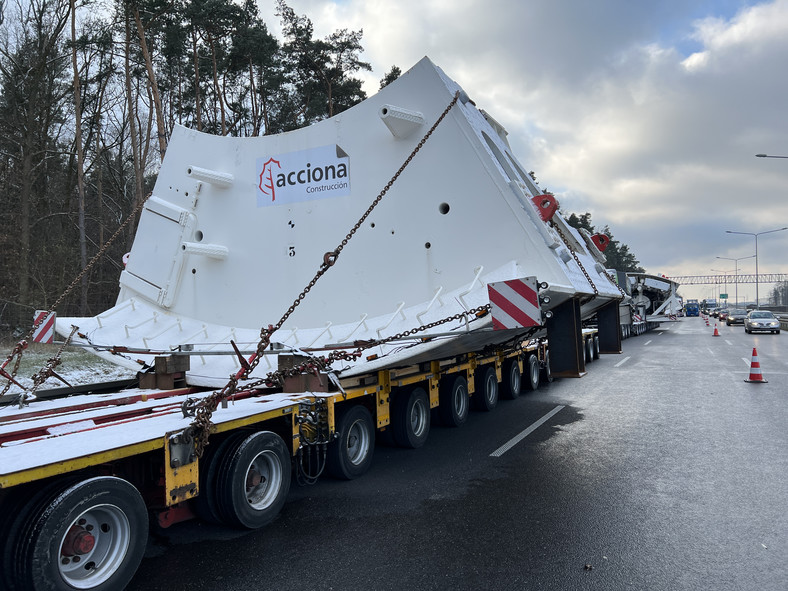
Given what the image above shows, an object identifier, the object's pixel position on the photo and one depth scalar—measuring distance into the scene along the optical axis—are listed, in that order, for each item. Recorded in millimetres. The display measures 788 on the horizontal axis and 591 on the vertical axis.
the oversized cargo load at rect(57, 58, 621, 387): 5594
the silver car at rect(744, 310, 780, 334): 29953
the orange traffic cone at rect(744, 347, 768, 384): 11353
